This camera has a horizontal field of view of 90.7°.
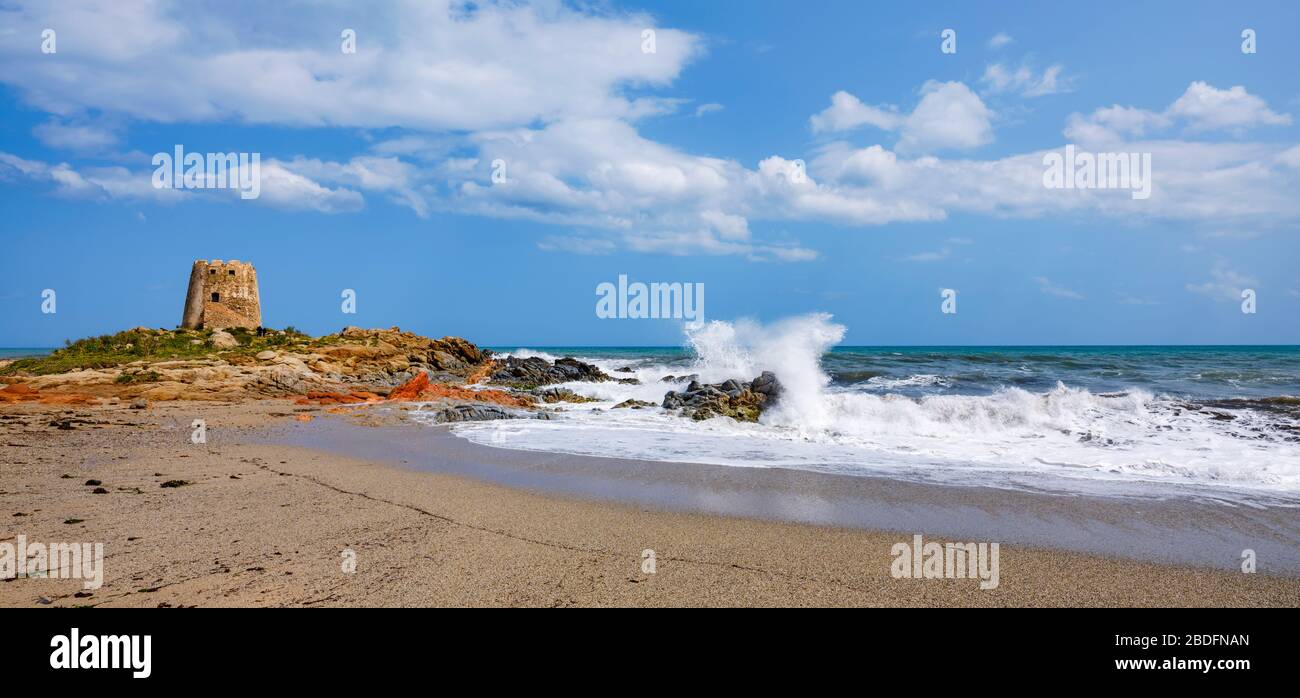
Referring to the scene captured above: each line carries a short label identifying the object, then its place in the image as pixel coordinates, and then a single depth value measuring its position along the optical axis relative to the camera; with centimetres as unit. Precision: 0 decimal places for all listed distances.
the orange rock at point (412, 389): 2030
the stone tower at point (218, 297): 3788
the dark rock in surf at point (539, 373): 2882
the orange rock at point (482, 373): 3014
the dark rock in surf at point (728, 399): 1683
